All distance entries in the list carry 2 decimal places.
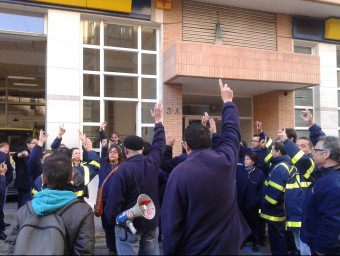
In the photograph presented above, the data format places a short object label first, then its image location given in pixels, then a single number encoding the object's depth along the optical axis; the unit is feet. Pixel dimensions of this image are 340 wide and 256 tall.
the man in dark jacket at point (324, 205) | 10.83
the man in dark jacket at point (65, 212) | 7.89
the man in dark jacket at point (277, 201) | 17.40
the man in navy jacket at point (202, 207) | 8.27
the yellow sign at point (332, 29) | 38.97
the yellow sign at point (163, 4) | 33.27
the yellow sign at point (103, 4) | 30.58
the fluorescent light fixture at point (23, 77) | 52.80
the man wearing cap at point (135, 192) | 12.72
